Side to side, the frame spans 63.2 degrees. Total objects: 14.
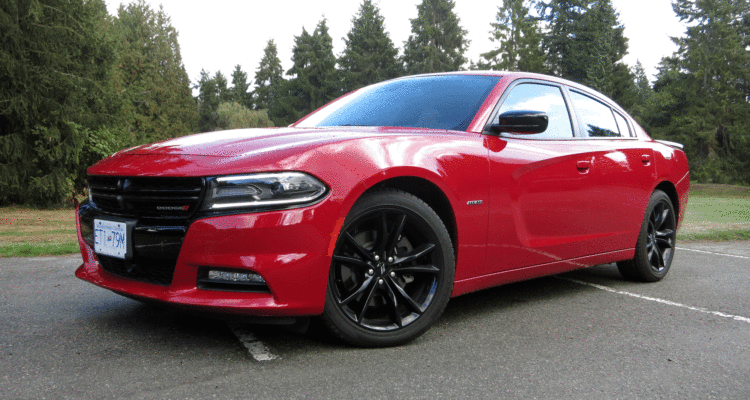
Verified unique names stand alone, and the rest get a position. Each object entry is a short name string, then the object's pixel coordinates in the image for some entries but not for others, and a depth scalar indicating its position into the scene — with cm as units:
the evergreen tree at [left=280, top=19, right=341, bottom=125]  6281
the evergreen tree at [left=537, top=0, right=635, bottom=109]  4947
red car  262
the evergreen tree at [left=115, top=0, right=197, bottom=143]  4756
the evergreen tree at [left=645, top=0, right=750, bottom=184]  3888
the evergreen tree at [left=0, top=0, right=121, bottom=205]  1856
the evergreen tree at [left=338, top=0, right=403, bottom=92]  6150
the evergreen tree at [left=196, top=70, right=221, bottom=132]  7206
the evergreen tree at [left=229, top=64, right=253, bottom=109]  8106
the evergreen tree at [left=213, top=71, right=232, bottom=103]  8006
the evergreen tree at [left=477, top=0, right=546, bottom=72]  5000
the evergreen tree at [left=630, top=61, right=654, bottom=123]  9394
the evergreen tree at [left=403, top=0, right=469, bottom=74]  5903
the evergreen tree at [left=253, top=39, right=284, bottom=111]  8100
